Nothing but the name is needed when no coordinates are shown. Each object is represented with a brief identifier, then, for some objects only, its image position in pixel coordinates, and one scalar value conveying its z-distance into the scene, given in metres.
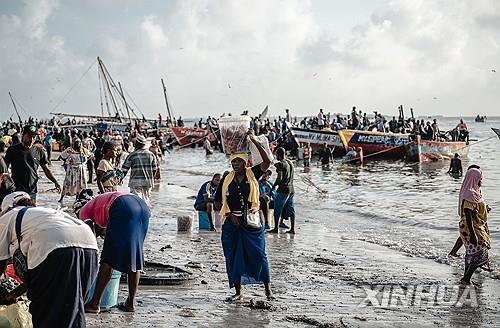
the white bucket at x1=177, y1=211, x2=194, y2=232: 10.98
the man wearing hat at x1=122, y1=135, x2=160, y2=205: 9.91
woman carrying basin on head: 6.52
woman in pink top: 5.39
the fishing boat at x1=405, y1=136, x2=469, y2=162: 36.66
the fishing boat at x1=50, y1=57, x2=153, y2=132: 49.76
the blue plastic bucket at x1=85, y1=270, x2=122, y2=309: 5.72
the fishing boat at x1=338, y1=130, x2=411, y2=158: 38.03
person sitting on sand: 10.98
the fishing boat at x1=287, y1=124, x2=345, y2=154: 39.66
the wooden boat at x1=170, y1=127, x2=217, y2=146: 51.76
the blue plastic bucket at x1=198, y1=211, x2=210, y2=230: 11.22
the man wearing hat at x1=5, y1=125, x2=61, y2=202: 8.33
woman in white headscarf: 3.85
